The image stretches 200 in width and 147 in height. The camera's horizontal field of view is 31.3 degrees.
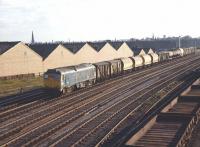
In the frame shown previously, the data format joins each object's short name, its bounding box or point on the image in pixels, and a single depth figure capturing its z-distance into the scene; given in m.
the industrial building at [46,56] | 65.31
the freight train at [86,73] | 41.94
